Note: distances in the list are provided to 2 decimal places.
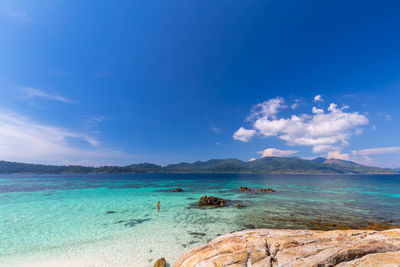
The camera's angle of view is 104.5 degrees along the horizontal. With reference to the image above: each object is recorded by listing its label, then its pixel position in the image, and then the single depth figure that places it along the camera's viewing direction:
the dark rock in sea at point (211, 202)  30.81
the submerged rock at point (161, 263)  10.89
